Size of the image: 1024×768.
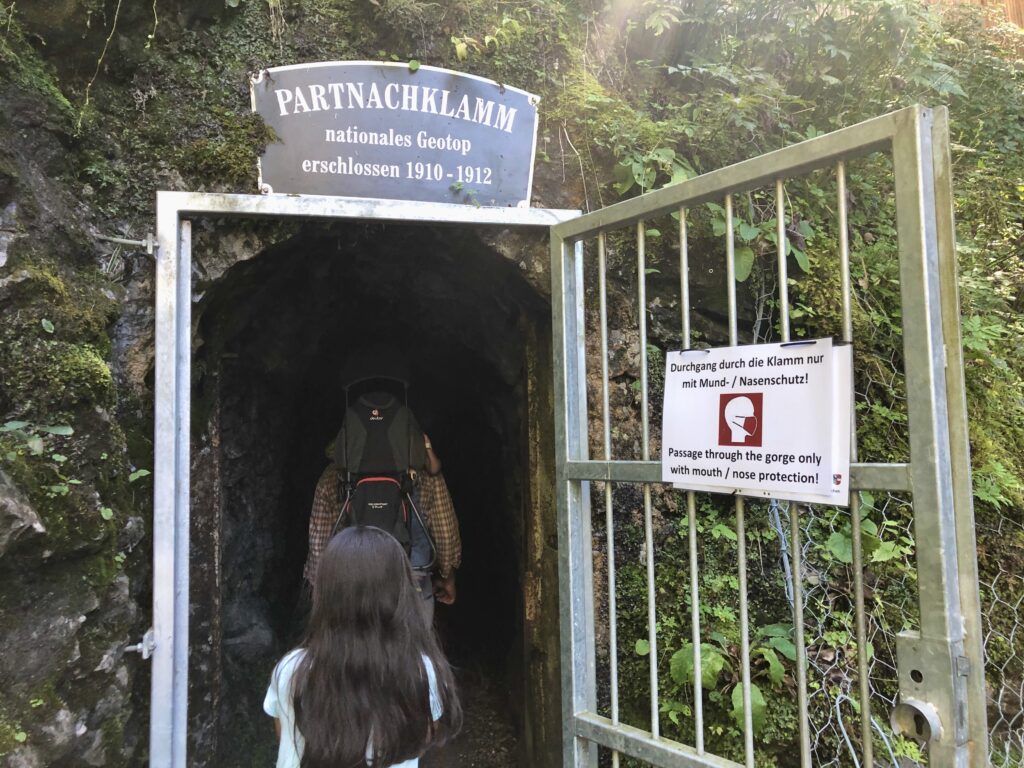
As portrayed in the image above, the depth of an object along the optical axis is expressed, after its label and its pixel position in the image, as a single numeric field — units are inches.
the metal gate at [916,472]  48.6
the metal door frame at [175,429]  84.2
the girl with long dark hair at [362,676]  66.1
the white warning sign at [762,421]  54.5
